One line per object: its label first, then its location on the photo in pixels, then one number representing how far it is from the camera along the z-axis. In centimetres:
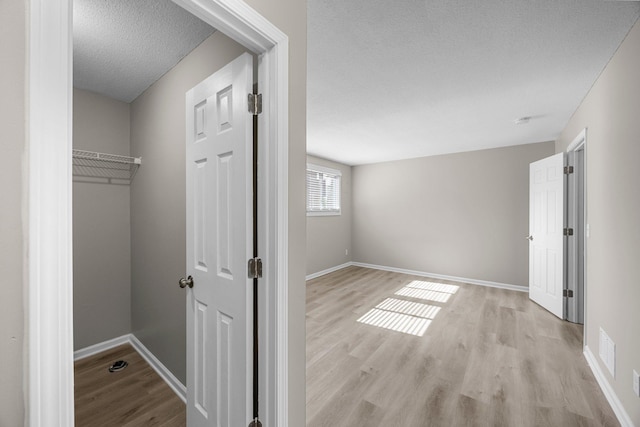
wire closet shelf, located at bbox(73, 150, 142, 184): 233
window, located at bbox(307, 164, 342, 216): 516
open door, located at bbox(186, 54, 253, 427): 120
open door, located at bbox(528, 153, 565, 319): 327
